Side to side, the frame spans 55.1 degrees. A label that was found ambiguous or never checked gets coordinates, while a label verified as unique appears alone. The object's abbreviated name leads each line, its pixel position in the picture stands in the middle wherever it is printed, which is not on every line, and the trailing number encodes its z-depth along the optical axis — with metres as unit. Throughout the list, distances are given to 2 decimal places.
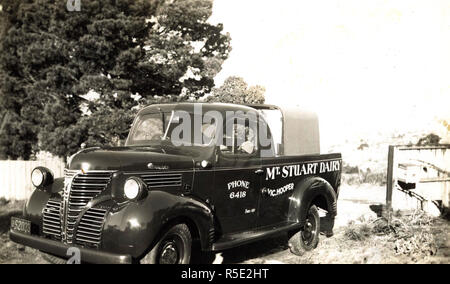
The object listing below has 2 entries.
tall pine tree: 13.04
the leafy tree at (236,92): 13.38
